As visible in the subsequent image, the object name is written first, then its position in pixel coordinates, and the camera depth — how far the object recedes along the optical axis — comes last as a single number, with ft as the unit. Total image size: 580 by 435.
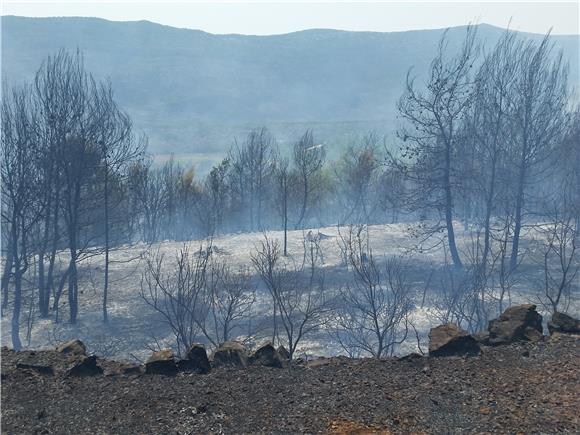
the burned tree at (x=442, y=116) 77.30
